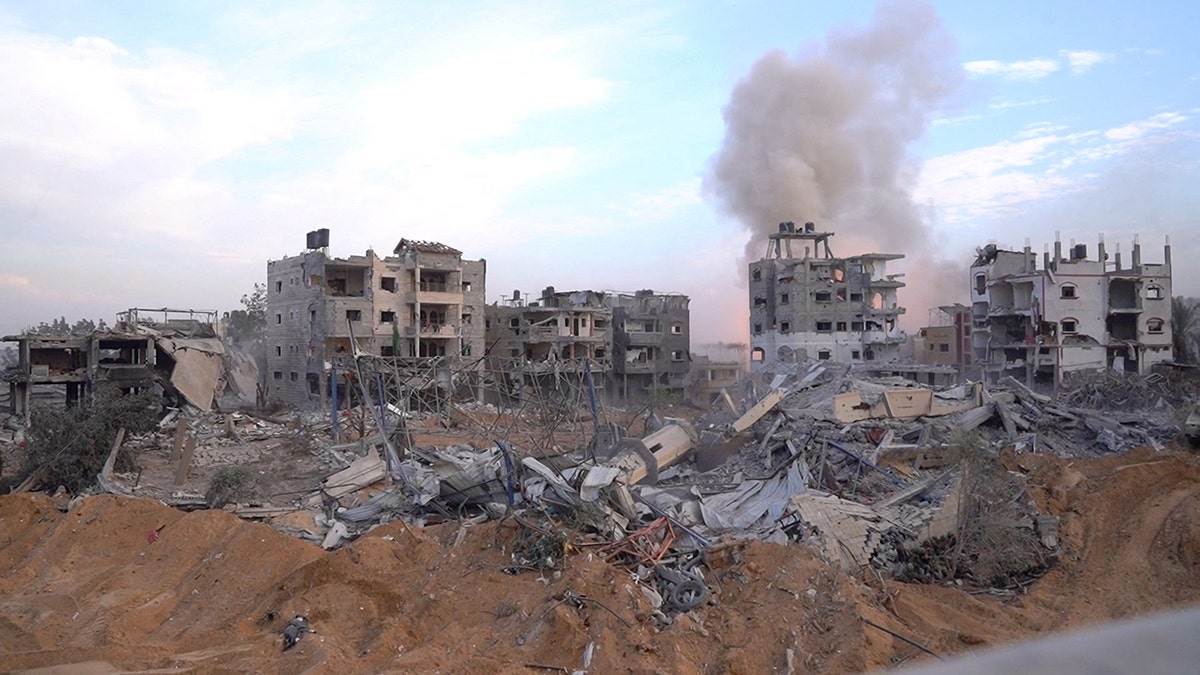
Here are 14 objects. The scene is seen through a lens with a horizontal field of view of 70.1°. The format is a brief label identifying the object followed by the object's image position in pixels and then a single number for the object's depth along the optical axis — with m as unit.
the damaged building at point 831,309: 50.41
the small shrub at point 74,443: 18.59
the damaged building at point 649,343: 53.38
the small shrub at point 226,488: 16.66
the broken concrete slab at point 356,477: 17.72
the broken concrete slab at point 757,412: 21.03
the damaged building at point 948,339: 56.25
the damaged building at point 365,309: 41.12
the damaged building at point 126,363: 33.88
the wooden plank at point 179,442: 22.00
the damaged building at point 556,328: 48.84
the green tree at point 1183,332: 46.72
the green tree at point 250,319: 62.31
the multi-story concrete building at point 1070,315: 43.00
